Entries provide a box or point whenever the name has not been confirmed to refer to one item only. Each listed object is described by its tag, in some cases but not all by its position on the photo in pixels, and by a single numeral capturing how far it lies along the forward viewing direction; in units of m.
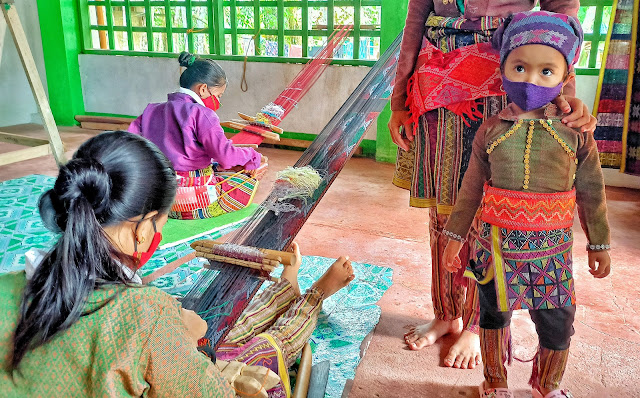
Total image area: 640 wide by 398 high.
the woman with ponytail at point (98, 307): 0.84
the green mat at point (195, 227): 2.72
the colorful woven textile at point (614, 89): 3.51
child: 1.22
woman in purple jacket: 2.85
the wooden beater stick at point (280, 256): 1.41
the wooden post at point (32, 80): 3.57
